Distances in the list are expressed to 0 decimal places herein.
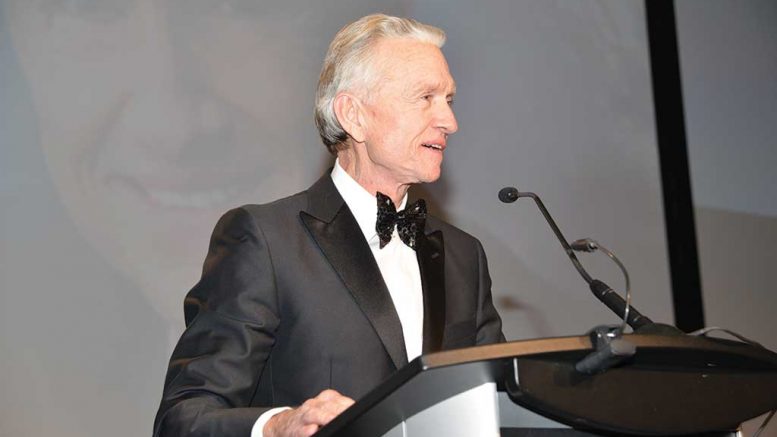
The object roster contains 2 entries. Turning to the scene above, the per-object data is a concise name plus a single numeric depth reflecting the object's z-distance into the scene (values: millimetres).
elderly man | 4053
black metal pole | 5403
